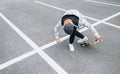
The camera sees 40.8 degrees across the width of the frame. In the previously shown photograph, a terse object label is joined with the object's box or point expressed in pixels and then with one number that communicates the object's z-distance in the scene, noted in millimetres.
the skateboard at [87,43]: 4574
